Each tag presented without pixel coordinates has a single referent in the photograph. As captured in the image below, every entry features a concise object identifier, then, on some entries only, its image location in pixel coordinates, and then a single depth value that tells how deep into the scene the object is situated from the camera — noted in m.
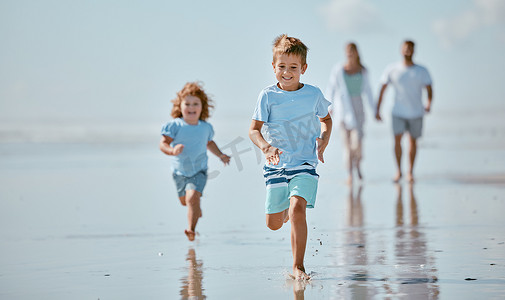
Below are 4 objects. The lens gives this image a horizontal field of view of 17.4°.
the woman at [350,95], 26.93
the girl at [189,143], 16.20
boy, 11.47
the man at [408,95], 26.20
